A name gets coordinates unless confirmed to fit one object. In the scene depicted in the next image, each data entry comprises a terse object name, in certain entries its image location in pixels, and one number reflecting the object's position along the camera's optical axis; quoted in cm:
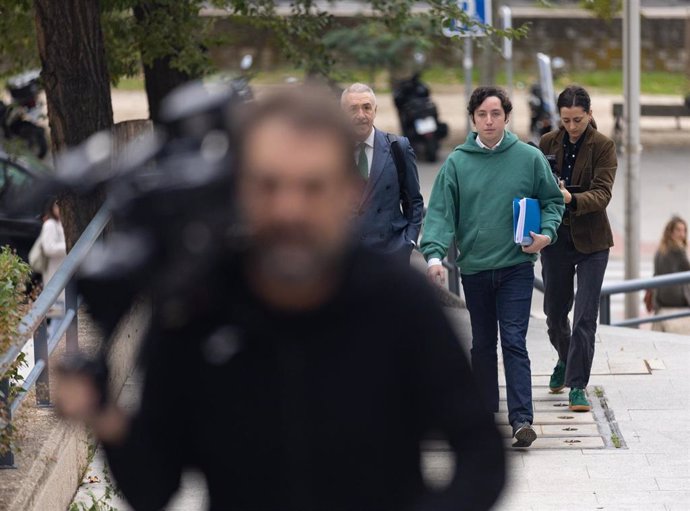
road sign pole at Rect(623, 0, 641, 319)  2339
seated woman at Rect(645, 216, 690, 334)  2327
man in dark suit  1351
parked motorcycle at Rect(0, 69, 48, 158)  4195
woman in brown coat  1423
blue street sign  1959
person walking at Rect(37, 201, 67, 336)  2381
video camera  485
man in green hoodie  1328
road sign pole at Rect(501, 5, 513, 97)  2858
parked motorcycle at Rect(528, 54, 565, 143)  3853
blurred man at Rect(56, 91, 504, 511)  494
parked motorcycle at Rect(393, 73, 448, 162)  4484
